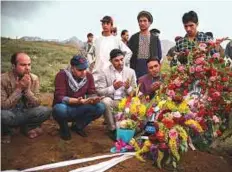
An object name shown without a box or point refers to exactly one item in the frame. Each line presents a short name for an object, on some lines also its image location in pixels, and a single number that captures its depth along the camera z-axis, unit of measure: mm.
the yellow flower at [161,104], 4243
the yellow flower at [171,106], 4090
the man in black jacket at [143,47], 6156
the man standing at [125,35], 8375
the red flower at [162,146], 3841
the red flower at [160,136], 3857
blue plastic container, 4574
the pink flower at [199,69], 4469
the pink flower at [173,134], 3824
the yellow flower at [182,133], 3918
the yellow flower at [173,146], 3822
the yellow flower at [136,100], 4534
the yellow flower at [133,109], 4477
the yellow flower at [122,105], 4656
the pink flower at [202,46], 4547
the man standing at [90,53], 6355
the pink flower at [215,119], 4270
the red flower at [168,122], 3883
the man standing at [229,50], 6280
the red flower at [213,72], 4441
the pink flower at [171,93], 4168
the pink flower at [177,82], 4457
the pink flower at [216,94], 4369
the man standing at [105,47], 6090
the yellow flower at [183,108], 4066
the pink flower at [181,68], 4583
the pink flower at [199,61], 4488
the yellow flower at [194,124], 4020
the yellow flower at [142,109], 4457
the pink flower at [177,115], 3939
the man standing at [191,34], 5324
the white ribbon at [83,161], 3848
